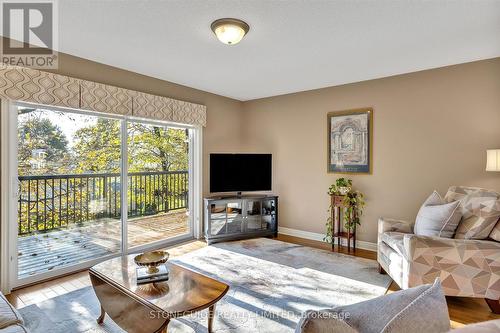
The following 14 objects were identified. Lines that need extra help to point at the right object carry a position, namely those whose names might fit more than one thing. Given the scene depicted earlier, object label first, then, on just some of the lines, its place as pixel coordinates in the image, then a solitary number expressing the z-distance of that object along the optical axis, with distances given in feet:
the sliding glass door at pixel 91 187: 9.80
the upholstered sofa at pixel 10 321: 4.24
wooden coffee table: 5.34
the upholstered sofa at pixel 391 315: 2.22
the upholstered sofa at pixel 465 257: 7.43
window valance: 8.75
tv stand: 14.33
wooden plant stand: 13.00
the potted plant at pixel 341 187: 13.12
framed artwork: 13.19
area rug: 7.13
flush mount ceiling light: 7.57
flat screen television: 14.83
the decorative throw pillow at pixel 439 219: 8.36
